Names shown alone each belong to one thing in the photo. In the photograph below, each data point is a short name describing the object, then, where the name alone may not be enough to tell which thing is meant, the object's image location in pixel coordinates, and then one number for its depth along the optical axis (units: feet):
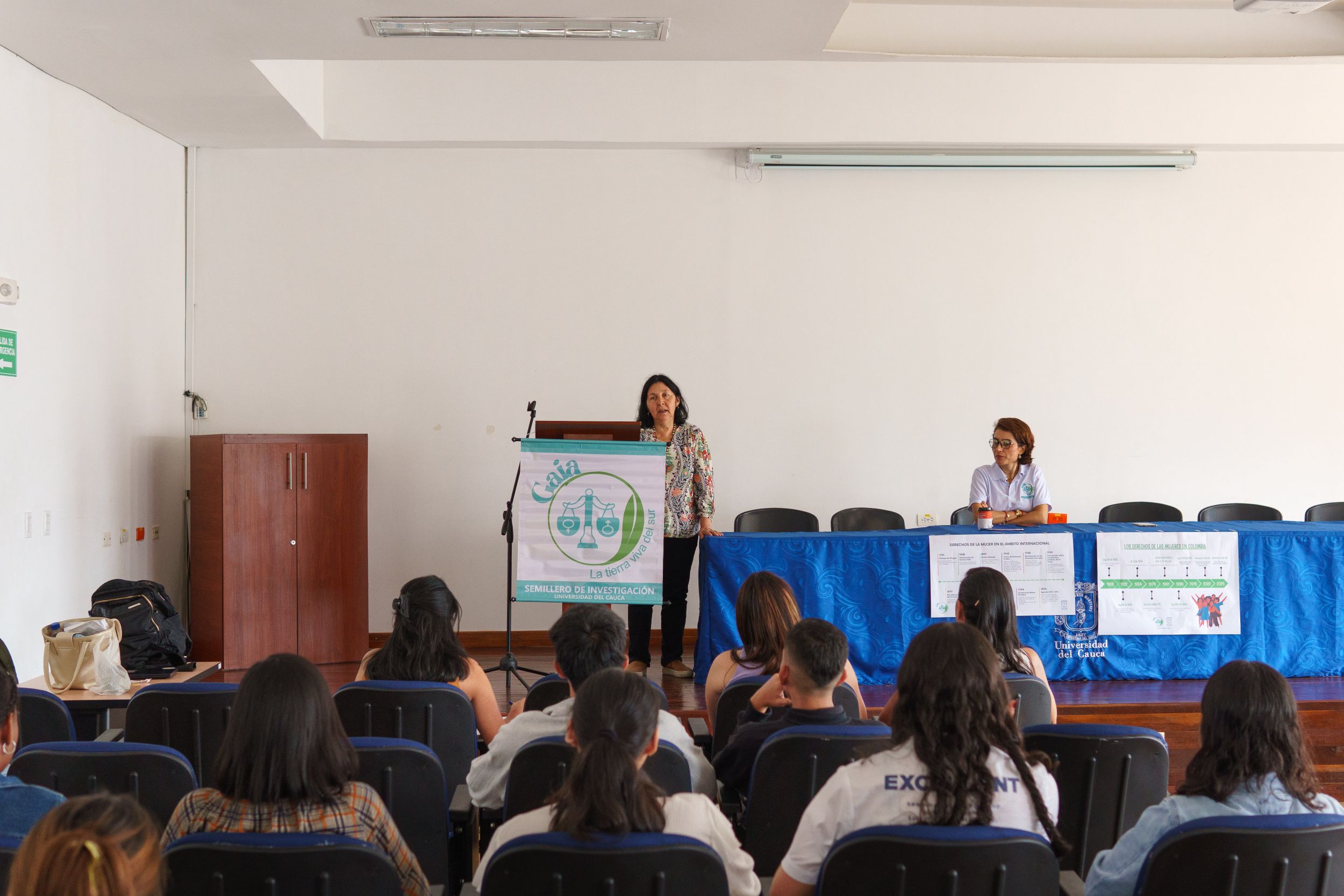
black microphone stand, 17.58
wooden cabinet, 19.61
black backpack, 15.10
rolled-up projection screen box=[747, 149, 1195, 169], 22.03
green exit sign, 15.83
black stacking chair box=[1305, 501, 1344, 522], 20.80
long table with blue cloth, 16.35
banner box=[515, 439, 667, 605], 16.42
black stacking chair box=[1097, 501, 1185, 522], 20.76
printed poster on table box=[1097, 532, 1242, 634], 16.62
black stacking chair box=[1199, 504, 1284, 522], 20.71
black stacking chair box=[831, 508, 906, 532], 19.98
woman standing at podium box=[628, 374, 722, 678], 17.90
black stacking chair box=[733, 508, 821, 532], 19.74
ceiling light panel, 15.94
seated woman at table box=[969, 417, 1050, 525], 18.20
